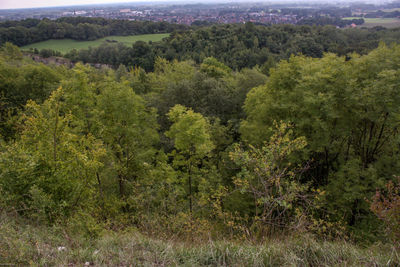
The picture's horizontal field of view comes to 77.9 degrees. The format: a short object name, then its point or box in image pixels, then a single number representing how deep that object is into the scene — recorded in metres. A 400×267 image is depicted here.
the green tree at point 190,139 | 14.88
